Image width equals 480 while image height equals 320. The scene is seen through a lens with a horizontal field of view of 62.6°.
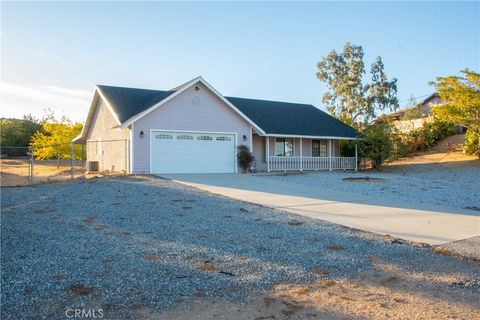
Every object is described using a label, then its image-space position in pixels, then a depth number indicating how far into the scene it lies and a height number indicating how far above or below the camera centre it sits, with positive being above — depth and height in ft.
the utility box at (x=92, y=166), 74.90 -1.67
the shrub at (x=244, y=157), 72.84 -0.26
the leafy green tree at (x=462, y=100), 76.48 +10.48
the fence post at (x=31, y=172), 56.80 -2.03
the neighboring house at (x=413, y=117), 115.14 +12.67
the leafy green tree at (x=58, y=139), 103.35 +5.00
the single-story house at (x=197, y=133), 64.59 +4.26
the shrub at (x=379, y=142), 81.61 +2.57
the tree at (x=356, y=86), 140.87 +24.60
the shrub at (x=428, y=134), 105.50 +5.25
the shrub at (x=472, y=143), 84.17 +2.21
